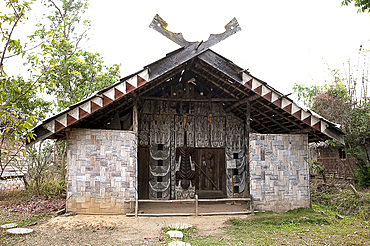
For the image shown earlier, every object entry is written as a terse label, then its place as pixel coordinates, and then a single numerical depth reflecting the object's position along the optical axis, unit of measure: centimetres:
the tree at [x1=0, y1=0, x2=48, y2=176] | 377
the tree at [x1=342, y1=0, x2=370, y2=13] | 579
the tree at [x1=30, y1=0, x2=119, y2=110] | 1207
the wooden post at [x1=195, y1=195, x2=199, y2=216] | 783
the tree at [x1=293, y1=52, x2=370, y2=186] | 1307
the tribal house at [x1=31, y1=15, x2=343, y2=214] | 736
